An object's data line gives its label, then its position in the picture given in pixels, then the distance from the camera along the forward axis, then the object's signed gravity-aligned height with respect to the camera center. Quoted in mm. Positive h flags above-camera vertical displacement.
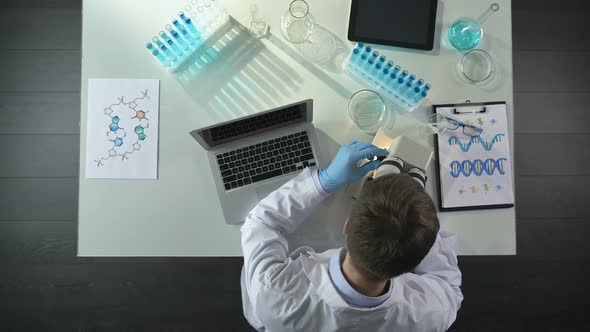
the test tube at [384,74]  1140 +292
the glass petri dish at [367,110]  1158 +190
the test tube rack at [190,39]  1138 +396
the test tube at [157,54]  1132 +348
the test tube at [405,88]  1133 +249
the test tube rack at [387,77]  1136 +283
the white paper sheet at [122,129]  1156 +134
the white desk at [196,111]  1147 +189
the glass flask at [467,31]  1172 +427
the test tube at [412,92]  1124 +236
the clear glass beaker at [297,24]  1155 +442
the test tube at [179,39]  1133 +393
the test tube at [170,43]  1142 +382
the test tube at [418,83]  1127 +261
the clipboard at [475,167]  1135 +22
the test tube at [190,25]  1130 +432
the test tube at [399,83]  1139 +265
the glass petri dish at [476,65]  1169 +326
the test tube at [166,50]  1134 +359
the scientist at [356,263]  737 -209
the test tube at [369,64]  1143 +322
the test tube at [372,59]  1141 +334
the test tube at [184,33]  1131 +410
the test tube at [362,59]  1145 +336
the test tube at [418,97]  1127 +223
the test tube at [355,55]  1140 +347
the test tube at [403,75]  1139 +287
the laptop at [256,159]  1125 +45
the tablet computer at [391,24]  1170 +445
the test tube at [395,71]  1140 +299
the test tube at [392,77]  1139 +281
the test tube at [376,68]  1145 +309
